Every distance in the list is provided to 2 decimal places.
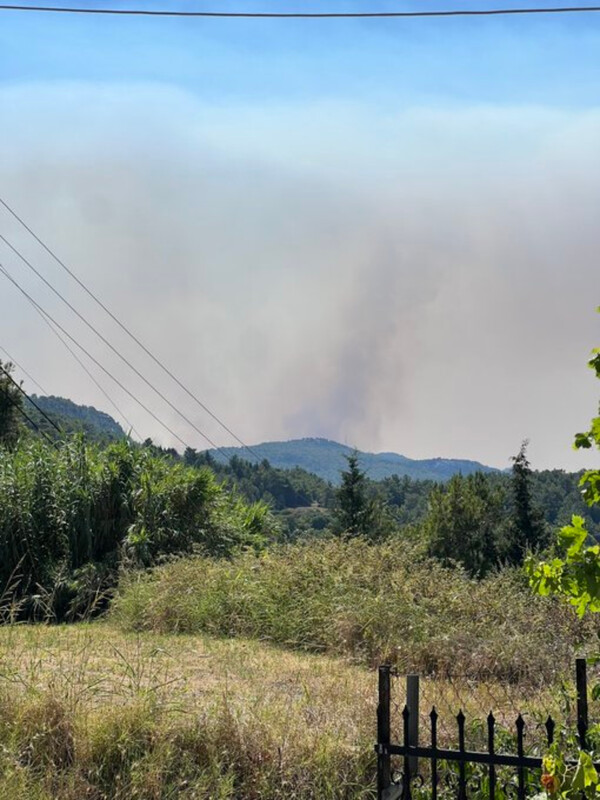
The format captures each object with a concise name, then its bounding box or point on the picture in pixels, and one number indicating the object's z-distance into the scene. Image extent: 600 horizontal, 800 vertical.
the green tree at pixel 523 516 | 49.12
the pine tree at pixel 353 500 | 45.75
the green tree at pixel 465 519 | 56.72
